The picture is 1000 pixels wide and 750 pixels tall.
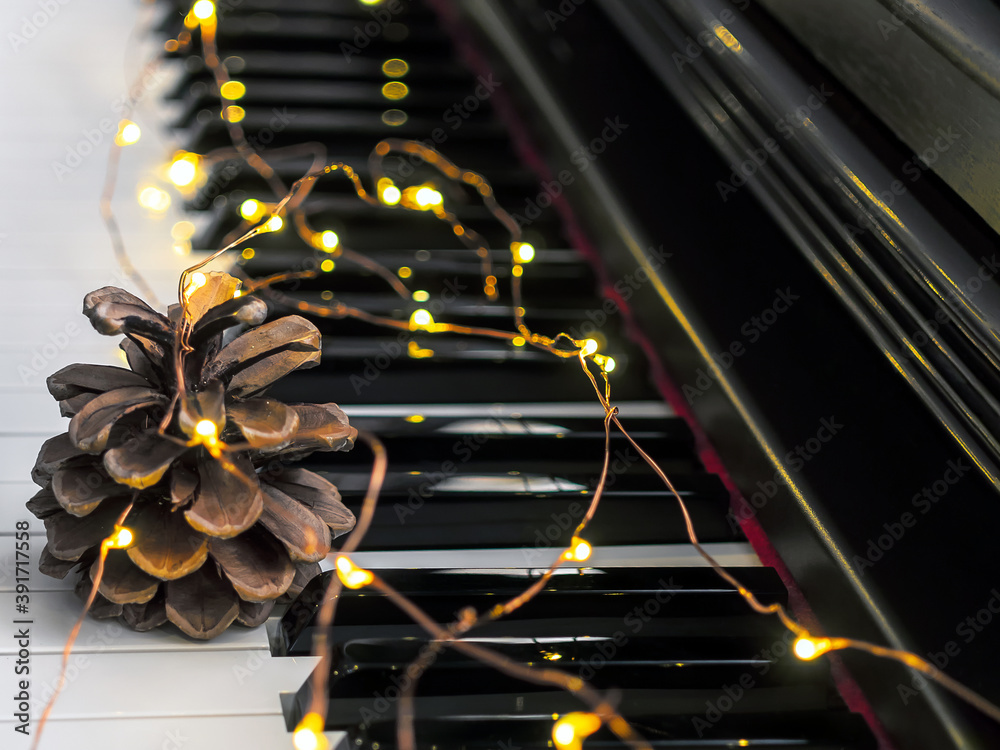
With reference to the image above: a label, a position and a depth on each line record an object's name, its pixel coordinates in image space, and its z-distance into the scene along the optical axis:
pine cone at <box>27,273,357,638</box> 0.37
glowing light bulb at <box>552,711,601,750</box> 0.36
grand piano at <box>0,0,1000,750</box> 0.37
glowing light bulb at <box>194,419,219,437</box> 0.36
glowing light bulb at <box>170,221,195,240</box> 0.49
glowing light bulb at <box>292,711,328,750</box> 0.35
